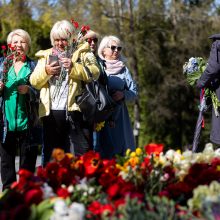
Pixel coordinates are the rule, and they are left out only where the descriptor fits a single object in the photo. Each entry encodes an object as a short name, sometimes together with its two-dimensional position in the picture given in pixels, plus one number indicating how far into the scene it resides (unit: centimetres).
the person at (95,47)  1205
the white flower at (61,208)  597
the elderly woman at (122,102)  1235
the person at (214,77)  1179
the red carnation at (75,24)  1071
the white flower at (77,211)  588
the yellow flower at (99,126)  1176
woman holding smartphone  1078
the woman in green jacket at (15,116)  1135
